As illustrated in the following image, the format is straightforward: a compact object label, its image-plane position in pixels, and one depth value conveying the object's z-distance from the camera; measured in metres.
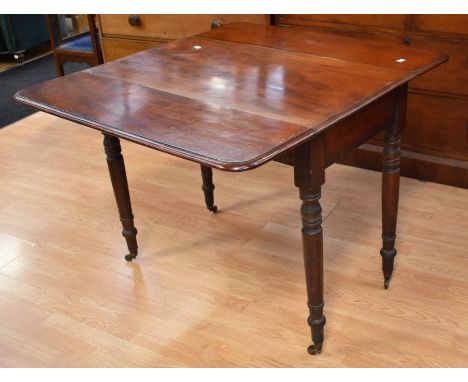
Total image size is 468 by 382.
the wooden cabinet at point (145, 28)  2.73
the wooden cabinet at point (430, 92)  2.19
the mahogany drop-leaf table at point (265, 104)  1.26
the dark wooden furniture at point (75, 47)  3.37
